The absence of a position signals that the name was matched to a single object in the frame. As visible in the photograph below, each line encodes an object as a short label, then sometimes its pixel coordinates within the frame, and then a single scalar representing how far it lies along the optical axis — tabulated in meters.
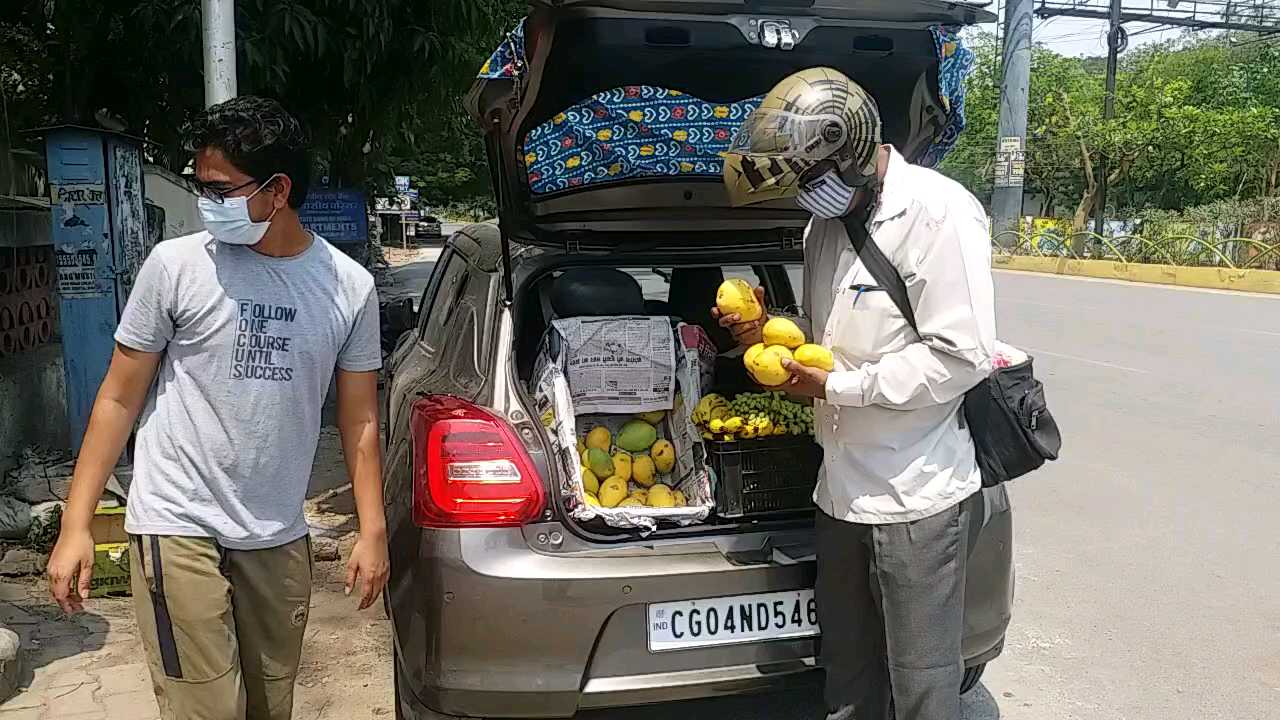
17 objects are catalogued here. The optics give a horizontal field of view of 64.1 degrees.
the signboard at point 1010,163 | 23.88
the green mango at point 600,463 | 3.13
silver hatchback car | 2.44
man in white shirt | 2.30
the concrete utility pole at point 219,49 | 4.11
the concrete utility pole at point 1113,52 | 28.33
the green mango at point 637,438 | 3.25
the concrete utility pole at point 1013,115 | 21.70
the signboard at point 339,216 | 9.48
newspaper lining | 3.27
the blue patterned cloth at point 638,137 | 3.25
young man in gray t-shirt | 2.17
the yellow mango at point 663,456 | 3.23
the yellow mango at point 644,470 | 3.17
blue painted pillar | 4.77
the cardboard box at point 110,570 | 4.08
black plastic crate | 2.80
